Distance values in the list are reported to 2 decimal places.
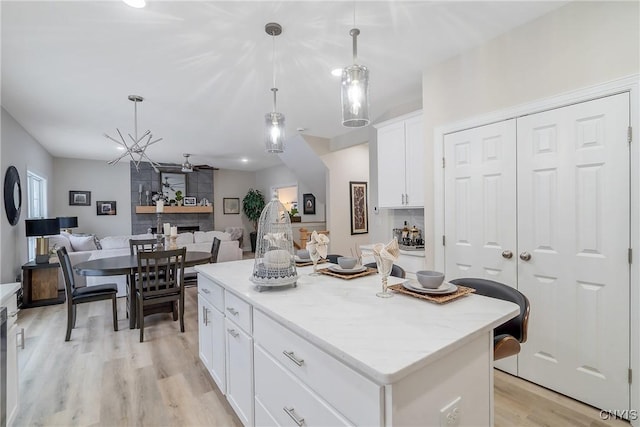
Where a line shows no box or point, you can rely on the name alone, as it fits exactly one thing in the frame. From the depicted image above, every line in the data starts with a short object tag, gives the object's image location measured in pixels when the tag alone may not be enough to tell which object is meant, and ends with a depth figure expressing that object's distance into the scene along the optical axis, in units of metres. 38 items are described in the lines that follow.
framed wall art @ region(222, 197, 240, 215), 9.80
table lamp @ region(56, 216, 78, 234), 5.88
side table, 4.18
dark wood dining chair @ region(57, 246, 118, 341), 3.07
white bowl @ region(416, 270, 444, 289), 1.48
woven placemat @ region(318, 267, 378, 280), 1.89
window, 5.19
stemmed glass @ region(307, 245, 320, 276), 1.97
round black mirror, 3.82
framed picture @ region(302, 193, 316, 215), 8.07
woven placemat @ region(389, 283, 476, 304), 1.38
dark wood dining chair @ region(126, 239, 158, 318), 3.41
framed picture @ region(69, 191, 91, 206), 7.57
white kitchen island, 0.90
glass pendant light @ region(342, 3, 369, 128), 1.67
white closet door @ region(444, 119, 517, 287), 2.33
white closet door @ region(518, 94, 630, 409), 1.83
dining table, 3.05
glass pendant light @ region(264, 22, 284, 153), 2.40
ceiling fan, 7.33
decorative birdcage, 1.62
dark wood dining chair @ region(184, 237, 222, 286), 4.09
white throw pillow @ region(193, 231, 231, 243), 5.75
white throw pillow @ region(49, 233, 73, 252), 5.13
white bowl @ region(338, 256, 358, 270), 1.97
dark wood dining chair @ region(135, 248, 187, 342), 3.06
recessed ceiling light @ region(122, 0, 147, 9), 1.89
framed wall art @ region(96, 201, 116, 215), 7.94
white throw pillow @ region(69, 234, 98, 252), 5.29
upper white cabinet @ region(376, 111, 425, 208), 3.29
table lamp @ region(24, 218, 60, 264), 4.11
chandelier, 3.51
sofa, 4.71
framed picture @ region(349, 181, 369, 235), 6.01
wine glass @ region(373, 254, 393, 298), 1.48
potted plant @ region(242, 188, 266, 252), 9.73
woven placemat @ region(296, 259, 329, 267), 2.33
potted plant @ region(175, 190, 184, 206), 8.96
